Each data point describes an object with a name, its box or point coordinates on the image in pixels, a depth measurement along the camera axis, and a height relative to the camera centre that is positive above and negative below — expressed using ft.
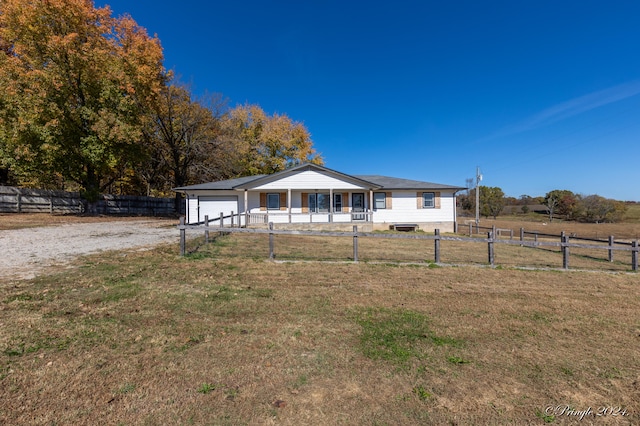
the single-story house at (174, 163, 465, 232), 68.95 +2.34
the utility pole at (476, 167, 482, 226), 97.19 +10.53
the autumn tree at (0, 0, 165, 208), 59.57 +24.93
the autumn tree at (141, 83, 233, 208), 88.33 +21.29
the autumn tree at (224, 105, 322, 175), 109.91 +26.13
